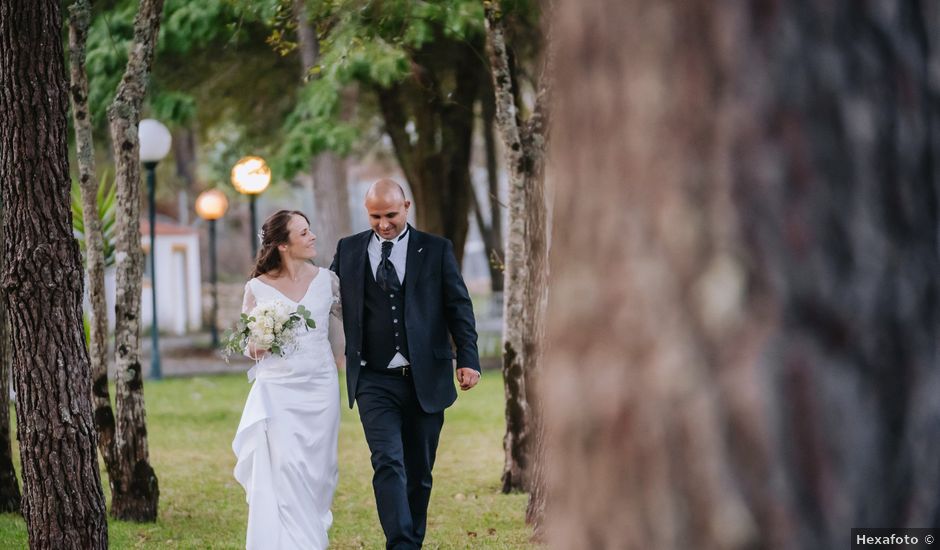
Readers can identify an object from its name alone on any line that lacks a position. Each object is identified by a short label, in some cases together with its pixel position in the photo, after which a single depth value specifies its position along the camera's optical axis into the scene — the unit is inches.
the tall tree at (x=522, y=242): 704.2
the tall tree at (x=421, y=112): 1199.3
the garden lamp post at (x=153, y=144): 1379.0
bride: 520.5
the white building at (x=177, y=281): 2651.8
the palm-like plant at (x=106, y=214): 857.4
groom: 504.4
